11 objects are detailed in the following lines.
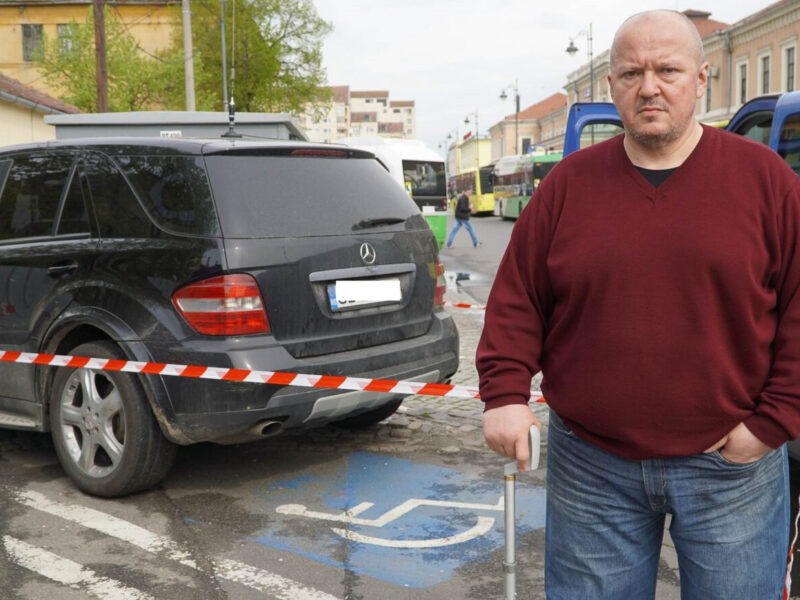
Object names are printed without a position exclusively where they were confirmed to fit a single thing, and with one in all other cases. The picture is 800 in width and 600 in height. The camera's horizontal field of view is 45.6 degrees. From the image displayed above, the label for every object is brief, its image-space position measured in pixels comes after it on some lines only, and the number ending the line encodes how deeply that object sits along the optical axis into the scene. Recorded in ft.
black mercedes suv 13.97
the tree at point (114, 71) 107.14
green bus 138.41
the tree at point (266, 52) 169.17
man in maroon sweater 6.61
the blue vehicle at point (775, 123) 16.11
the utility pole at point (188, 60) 97.97
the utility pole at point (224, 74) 136.46
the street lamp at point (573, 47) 145.14
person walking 83.92
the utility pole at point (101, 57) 82.23
